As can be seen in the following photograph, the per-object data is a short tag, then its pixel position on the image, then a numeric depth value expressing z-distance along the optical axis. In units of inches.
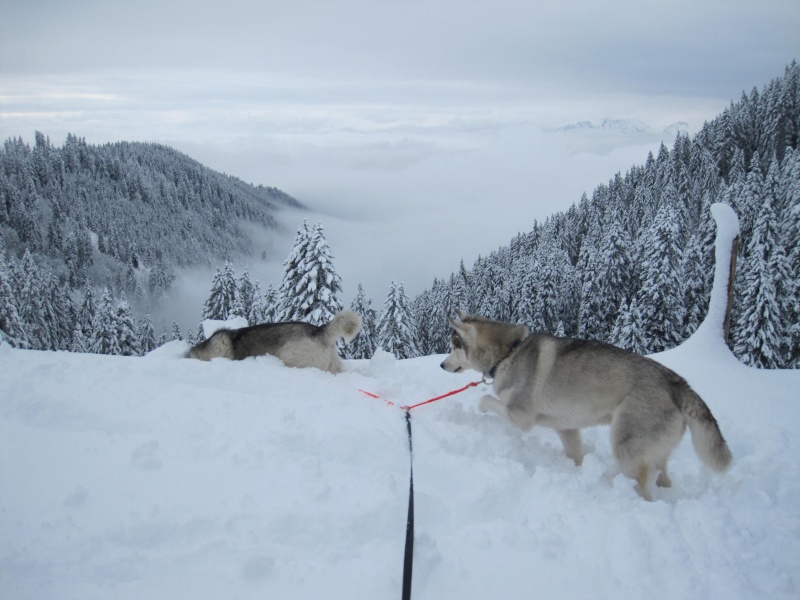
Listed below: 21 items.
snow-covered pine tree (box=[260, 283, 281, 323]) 1445.1
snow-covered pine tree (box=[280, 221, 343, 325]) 1175.6
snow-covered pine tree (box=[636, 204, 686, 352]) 1482.5
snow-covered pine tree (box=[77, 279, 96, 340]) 3039.9
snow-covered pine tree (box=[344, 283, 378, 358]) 1676.4
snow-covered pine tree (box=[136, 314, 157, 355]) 2773.6
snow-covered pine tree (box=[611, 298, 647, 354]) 1483.8
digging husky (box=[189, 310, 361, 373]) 377.4
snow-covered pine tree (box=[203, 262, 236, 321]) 1856.5
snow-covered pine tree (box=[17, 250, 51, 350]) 2464.3
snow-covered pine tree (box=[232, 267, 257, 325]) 1882.4
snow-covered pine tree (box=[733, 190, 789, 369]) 1215.6
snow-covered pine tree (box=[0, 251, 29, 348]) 1429.6
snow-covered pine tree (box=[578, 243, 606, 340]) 1952.4
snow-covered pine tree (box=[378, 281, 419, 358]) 1638.8
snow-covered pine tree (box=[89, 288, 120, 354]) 2098.9
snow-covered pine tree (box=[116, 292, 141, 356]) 2174.0
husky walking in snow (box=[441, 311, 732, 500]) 203.3
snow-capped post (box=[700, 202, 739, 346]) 425.1
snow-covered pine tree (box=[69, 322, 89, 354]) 2471.7
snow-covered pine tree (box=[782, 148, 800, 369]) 1263.5
